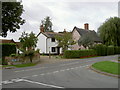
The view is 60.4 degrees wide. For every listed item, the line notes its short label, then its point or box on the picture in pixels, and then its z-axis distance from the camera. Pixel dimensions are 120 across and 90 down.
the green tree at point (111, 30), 31.28
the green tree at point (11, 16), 14.86
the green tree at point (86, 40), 26.82
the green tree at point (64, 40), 23.85
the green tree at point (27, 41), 18.33
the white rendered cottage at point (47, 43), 29.06
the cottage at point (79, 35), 32.41
